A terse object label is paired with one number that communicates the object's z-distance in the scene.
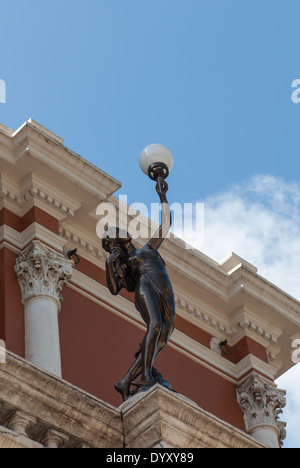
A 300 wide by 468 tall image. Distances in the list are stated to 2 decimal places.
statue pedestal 11.19
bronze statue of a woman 13.08
